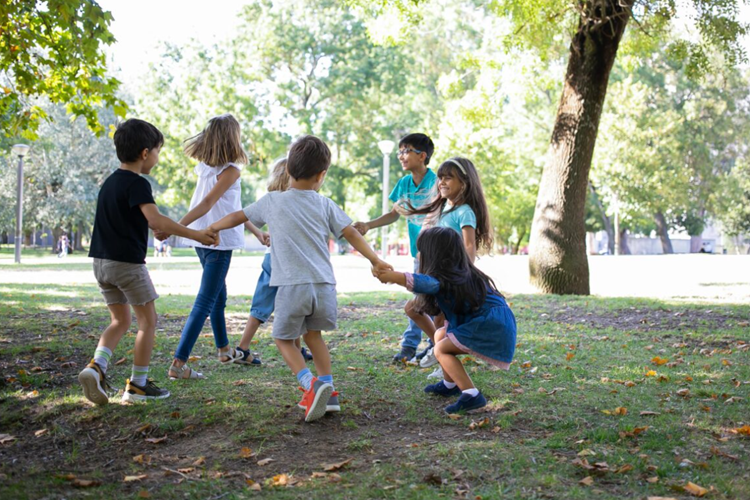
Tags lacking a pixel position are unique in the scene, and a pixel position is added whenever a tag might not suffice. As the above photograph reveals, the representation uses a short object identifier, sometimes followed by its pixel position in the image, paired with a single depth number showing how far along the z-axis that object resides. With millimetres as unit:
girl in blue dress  4504
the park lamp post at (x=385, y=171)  26328
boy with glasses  5922
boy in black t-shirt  4594
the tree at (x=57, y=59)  5824
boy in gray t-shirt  4320
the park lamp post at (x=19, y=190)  23688
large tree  12328
